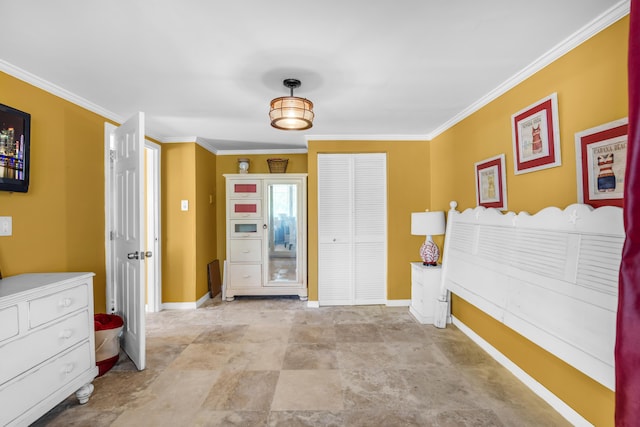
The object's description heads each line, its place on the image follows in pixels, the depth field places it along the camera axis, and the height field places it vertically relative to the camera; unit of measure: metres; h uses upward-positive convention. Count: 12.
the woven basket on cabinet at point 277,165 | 4.50 +0.80
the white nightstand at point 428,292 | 3.42 -0.87
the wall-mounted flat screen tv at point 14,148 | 1.94 +0.49
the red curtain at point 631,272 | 1.23 -0.25
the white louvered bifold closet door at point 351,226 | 4.08 -0.12
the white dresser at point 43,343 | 1.58 -0.72
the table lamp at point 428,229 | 3.49 -0.15
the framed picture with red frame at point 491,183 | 2.53 +0.28
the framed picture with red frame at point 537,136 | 1.98 +0.55
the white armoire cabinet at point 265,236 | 4.39 -0.26
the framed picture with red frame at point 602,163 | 1.53 +0.27
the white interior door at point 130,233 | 2.43 -0.12
